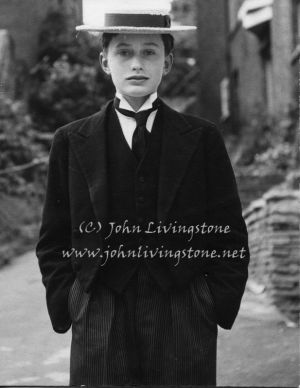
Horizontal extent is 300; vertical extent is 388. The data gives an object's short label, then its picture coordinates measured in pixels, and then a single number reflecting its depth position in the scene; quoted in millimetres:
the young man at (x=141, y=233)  2314
